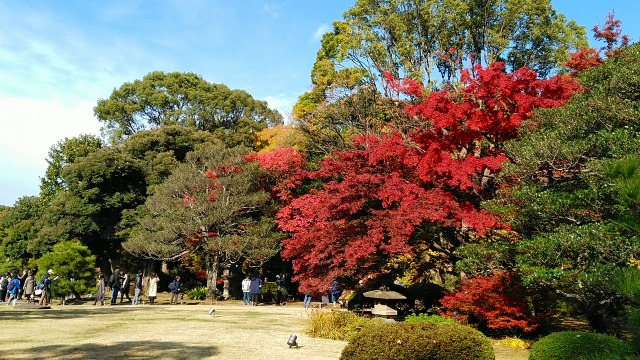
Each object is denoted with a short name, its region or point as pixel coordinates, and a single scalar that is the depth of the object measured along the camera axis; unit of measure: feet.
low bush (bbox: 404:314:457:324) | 34.24
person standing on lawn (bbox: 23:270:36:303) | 57.47
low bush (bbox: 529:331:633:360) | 20.04
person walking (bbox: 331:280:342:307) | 53.50
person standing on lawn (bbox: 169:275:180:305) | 65.39
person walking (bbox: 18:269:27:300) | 69.59
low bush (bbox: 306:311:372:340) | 34.19
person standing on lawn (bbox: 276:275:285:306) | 68.78
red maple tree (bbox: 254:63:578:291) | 40.47
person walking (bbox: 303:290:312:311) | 58.16
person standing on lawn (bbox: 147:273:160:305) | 64.39
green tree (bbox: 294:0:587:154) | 75.72
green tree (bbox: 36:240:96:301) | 57.11
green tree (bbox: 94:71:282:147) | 120.98
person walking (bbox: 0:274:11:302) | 66.23
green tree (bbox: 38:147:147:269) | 82.94
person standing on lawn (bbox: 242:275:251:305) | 66.74
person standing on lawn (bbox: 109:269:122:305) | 58.59
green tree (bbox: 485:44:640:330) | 25.22
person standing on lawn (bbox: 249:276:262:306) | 66.08
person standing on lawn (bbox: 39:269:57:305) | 52.70
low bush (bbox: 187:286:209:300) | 79.56
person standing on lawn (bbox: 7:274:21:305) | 59.47
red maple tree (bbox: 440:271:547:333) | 34.94
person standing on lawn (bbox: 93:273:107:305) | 58.70
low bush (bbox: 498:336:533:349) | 34.94
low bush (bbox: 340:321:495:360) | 21.21
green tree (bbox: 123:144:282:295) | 68.69
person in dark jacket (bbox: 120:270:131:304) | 62.54
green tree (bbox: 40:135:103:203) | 115.04
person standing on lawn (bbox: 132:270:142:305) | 61.41
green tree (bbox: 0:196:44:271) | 93.76
